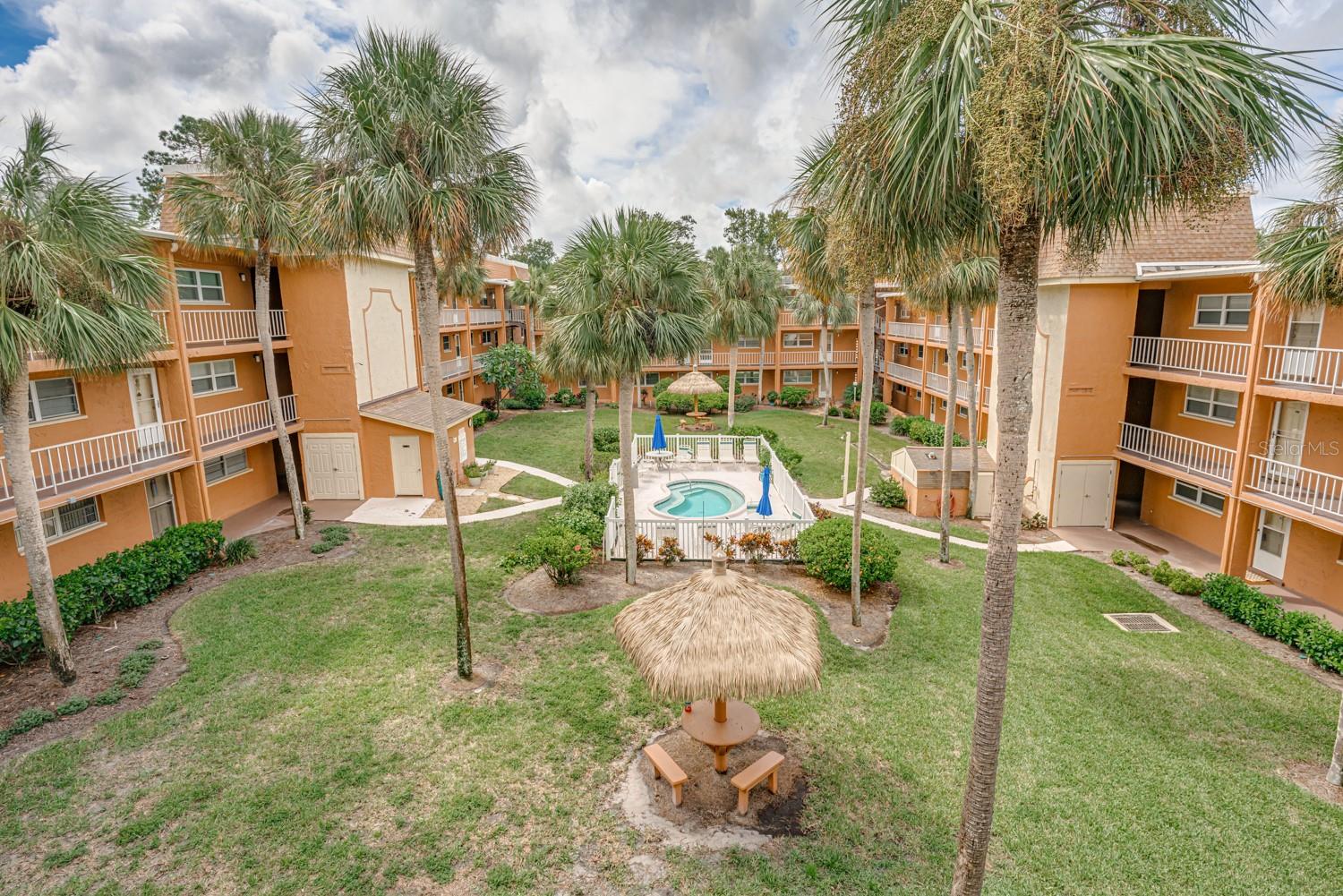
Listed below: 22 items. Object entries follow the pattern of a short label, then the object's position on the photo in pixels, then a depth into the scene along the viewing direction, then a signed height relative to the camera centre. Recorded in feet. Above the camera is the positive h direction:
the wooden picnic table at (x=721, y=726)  28.32 -17.29
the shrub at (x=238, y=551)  54.80 -17.12
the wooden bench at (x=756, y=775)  27.20 -18.42
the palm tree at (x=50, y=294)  32.78 +3.07
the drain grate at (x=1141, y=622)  46.44 -20.98
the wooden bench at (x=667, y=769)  27.43 -18.33
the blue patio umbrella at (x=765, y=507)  67.00 -17.19
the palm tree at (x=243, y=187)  51.11 +12.81
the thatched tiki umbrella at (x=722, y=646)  26.55 -12.99
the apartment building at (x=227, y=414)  49.98 -6.32
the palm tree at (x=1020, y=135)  15.69 +5.12
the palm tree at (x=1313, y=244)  33.83 +4.74
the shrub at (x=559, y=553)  50.31 -16.28
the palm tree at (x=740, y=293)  105.60 +7.60
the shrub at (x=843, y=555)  49.42 -16.66
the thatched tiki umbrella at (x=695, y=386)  104.99 -7.38
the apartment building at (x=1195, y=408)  50.24 -7.09
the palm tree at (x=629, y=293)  46.06 +3.46
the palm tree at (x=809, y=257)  44.80 +5.74
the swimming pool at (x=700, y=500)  77.46 -19.60
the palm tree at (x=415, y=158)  33.40 +9.94
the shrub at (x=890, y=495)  76.28 -18.41
